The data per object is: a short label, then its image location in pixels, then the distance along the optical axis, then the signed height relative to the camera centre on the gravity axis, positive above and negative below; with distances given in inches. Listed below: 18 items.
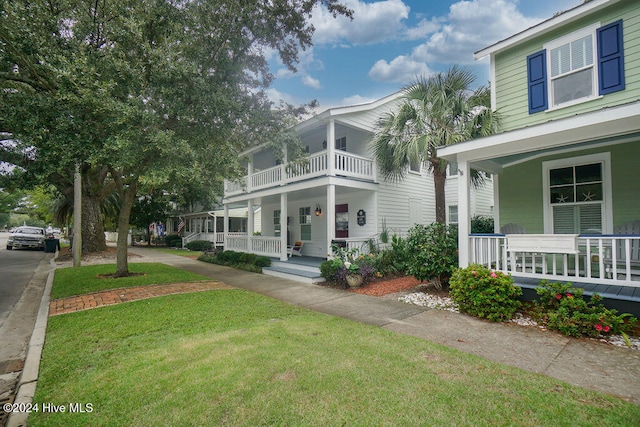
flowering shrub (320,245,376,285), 350.3 -50.2
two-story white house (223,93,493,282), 420.2 +55.3
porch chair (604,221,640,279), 226.2 -20.7
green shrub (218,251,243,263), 535.1 -58.7
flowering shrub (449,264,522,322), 215.8 -52.9
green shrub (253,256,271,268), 477.7 -60.4
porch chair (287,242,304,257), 556.9 -45.4
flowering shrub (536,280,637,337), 179.5 -57.7
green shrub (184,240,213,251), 943.7 -64.7
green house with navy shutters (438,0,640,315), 215.5 +64.3
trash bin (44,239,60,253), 811.4 -54.3
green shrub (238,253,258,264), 502.0 -57.5
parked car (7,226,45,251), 856.9 -39.3
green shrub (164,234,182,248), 1096.2 -59.6
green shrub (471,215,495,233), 421.7 -3.0
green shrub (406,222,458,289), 289.8 -28.2
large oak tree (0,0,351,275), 232.1 +132.6
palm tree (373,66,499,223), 334.6 +127.6
